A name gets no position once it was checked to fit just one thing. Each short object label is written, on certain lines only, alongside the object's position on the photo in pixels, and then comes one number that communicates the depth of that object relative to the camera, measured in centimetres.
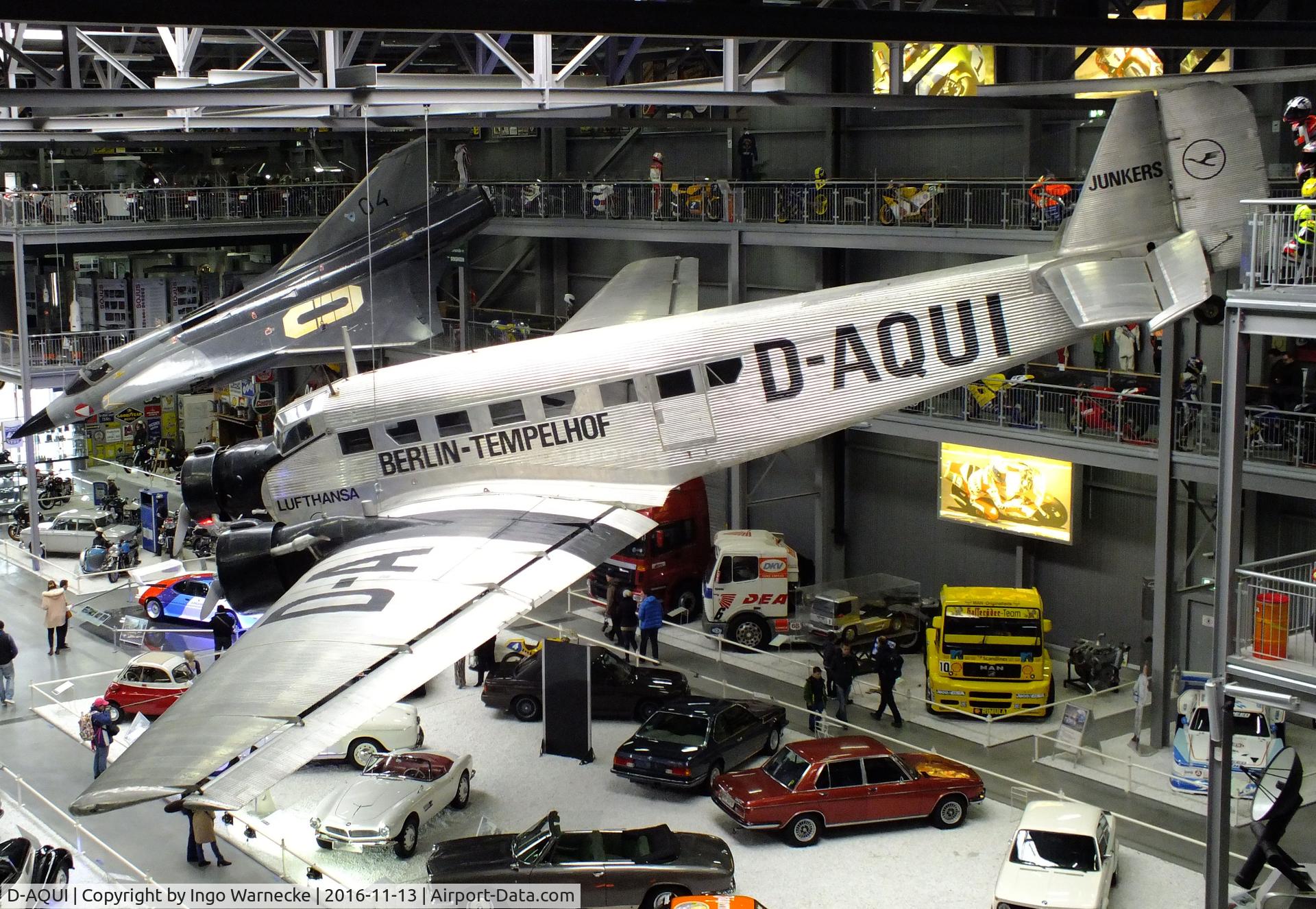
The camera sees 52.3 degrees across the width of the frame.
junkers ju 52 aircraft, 1508
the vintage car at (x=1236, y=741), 1838
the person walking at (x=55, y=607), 2541
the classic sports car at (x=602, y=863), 1466
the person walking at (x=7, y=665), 2234
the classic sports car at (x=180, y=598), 2631
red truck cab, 2714
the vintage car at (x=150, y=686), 2170
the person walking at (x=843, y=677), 2114
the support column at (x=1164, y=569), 2062
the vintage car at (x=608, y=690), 2145
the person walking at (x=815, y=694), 2066
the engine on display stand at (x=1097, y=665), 2320
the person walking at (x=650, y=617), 2428
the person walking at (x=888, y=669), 2112
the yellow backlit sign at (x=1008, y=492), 2506
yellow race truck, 2158
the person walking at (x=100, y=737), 1942
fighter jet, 2614
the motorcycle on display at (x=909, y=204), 2502
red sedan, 1684
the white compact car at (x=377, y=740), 1950
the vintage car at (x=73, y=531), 3284
